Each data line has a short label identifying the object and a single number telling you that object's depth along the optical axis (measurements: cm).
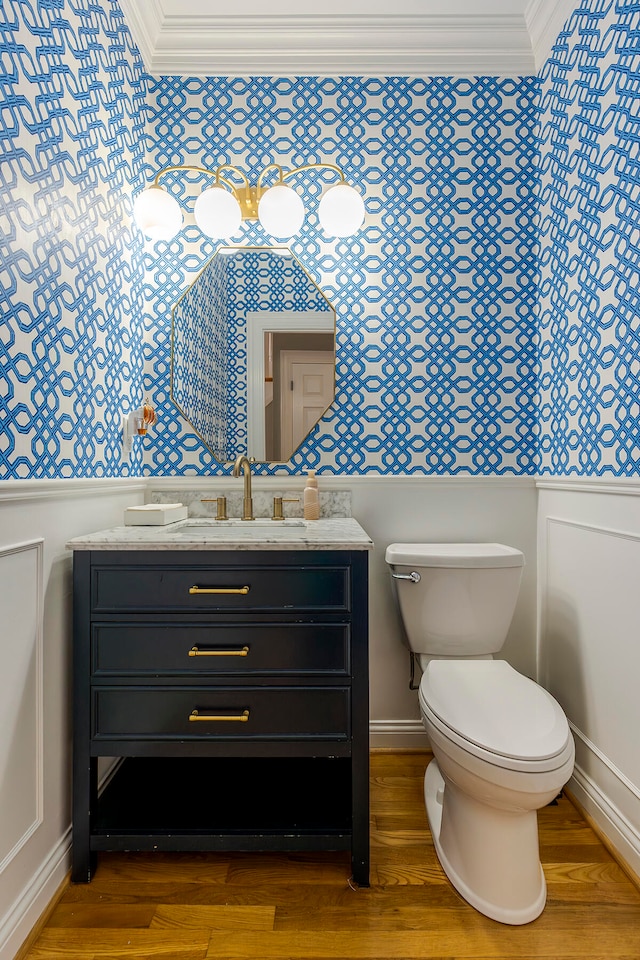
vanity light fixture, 192
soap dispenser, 196
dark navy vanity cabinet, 141
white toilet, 121
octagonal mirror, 207
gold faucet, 197
